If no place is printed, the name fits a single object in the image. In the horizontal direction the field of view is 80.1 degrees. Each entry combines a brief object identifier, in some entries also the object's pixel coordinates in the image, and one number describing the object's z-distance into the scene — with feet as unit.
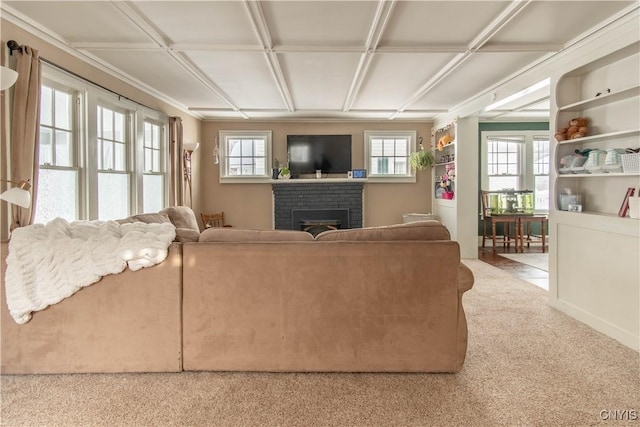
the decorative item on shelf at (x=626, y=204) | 9.50
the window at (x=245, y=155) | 23.49
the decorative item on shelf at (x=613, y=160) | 9.64
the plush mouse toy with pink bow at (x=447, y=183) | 21.12
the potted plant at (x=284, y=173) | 23.04
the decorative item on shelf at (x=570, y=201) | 11.24
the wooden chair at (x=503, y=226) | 22.63
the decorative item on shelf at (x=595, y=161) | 10.12
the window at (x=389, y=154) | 23.77
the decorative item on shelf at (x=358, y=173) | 23.08
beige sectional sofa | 7.45
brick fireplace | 23.15
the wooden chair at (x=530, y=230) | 22.21
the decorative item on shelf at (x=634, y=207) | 8.91
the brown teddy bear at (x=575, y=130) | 10.91
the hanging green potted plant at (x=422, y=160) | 22.65
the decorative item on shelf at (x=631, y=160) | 9.02
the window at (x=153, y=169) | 16.79
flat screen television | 23.32
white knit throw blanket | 7.32
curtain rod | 9.14
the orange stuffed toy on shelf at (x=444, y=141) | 21.33
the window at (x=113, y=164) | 13.34
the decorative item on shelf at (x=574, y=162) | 10.96
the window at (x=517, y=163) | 24.18
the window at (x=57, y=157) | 10.57
